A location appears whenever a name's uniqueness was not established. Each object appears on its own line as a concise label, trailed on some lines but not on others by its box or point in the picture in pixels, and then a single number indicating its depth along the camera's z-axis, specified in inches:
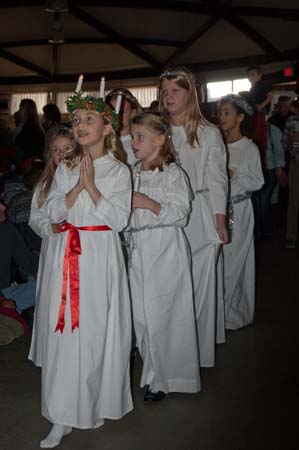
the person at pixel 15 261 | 195.9
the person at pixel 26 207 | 205.2
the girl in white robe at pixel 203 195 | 146.8
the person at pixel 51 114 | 265.6
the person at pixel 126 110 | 166.4
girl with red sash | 113.3
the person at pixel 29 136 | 257.0
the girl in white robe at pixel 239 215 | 189.2
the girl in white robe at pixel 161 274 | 131.1
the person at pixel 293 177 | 315.3
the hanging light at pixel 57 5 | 431.8
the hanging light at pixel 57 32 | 514.0
